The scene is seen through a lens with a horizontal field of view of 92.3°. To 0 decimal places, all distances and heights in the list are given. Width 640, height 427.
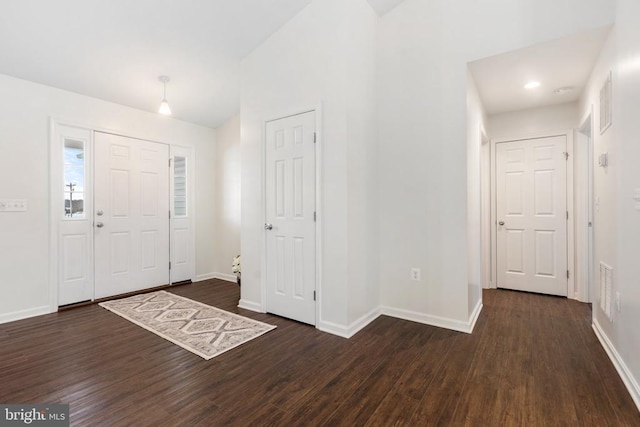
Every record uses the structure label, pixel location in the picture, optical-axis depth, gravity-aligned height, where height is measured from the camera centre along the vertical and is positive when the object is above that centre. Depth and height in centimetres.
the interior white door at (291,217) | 297 -3
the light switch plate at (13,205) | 309 +10
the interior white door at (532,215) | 388 -4
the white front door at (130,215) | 386 +0
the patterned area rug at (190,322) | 257 -107
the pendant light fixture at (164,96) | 335 +152
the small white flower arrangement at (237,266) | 415 -71
